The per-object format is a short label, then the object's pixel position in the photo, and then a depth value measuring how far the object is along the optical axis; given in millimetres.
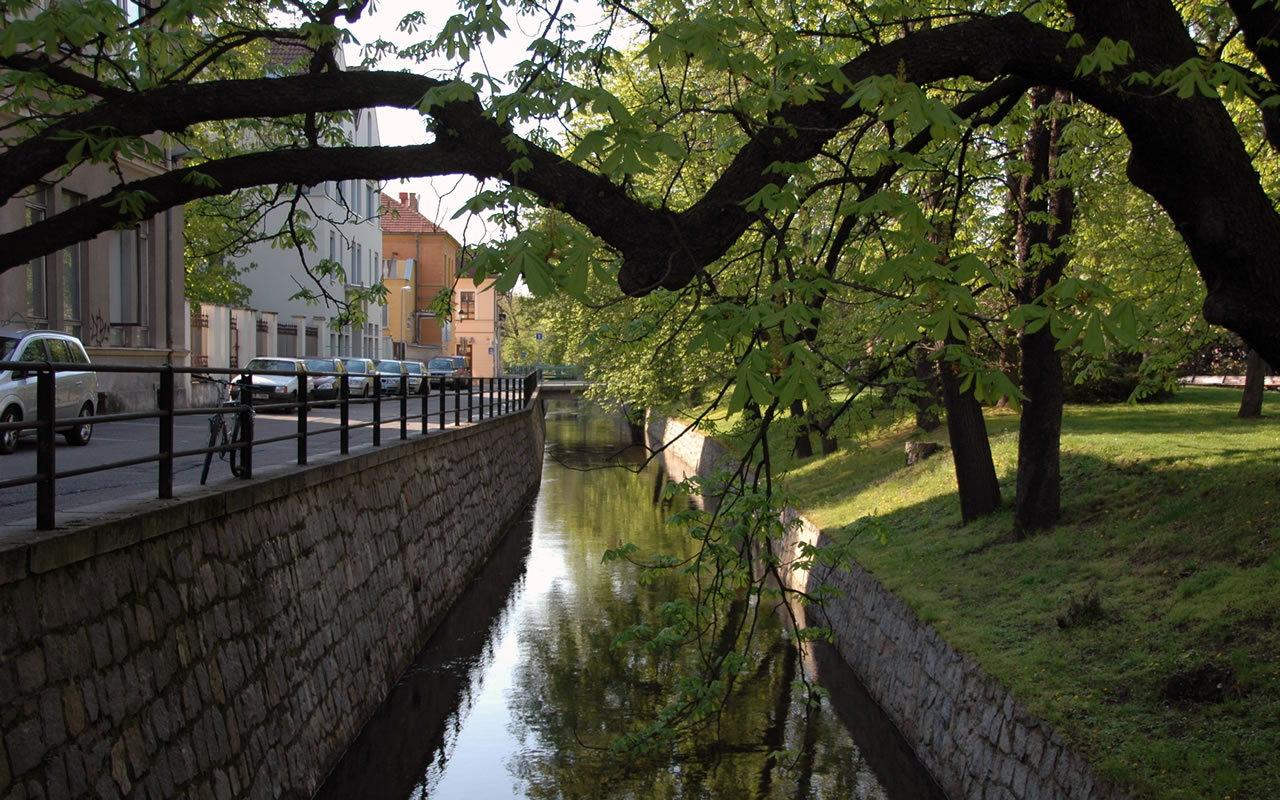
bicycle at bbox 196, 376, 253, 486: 7959
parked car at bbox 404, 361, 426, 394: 50291
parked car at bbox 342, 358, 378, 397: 37781
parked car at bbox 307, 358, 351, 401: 31781
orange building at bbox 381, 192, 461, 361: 72062
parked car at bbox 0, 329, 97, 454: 13891
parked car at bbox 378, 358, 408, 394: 41991
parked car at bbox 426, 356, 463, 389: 57250
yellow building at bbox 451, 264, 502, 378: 86831
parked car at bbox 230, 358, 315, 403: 27341
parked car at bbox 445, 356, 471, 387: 63622
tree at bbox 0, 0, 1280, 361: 5121
